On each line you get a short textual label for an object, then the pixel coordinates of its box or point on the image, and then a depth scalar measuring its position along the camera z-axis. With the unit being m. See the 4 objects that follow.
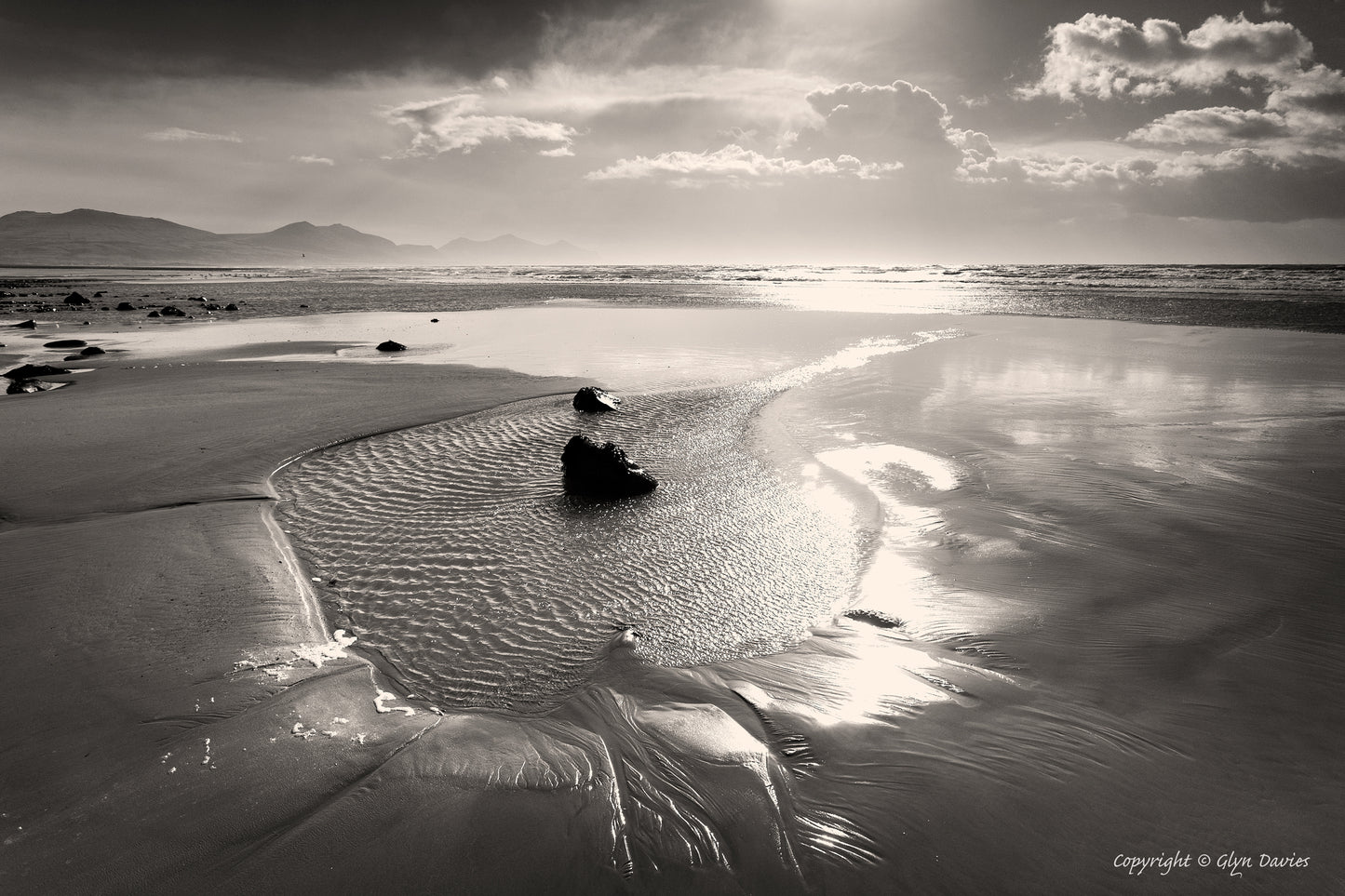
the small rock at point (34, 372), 11.92
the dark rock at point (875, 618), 4.40
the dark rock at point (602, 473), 6.59
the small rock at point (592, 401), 9.73
